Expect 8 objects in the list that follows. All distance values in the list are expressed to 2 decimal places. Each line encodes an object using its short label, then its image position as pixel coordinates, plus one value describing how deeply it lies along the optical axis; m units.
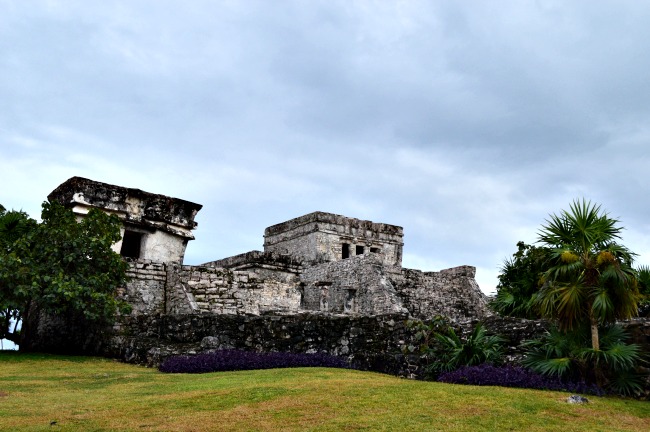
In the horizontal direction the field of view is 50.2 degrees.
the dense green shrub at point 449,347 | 11.20
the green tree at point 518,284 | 18.70
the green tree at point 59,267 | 15.45
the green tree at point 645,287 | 17.89
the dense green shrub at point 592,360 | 9.83
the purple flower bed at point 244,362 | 12.49
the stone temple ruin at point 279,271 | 19.08
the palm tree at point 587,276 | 10.09
